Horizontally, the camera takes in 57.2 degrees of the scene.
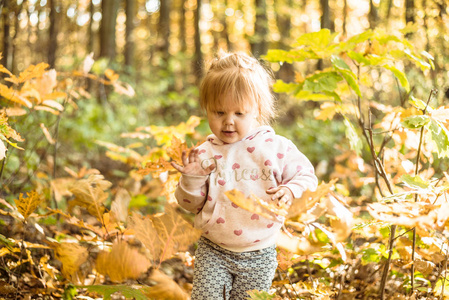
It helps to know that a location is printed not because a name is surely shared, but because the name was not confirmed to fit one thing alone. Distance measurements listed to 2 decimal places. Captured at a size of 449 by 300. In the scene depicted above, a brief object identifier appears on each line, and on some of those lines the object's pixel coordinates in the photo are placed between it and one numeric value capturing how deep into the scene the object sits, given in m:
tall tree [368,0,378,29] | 10.59
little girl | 1.79
